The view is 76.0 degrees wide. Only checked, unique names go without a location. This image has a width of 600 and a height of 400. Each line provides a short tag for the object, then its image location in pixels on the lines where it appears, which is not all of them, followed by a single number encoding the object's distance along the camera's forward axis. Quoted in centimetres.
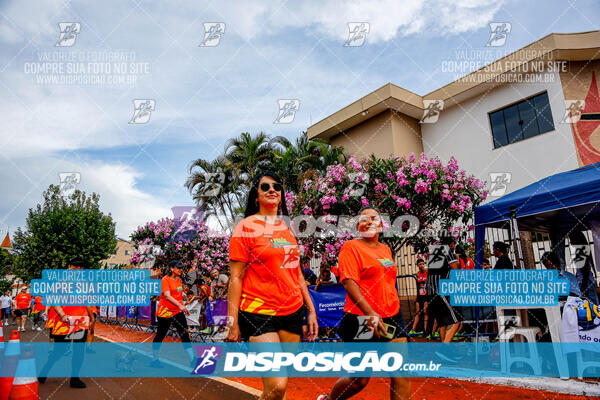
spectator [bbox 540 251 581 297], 532
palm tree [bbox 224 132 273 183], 2366
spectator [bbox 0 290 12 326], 2058
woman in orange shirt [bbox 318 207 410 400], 315
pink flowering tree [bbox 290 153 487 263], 852
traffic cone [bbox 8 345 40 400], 370
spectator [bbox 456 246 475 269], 746
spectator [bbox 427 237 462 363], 638
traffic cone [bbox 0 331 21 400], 391
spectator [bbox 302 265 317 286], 902
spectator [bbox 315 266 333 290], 805
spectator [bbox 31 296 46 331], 1783
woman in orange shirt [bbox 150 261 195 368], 666
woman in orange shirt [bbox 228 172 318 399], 267
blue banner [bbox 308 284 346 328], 732
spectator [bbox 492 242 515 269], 615
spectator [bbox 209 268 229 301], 1168
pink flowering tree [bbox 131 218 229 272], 1752
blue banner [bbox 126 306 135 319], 1747
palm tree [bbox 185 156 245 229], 2464
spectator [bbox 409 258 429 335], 879
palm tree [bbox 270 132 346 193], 1878
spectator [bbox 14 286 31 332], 1777
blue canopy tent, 529
